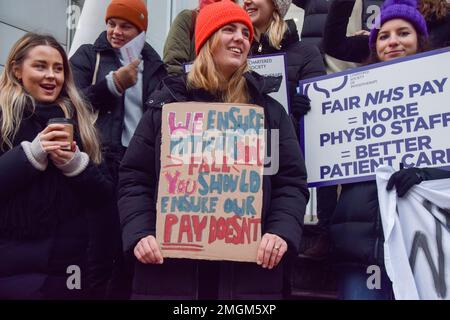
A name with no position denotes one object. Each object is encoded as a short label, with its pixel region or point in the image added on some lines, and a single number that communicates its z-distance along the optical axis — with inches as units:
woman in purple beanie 117.3
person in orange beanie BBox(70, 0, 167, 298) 142.4
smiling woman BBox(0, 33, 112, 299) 113.0
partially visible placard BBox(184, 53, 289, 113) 140.7
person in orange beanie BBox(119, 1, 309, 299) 107.2
